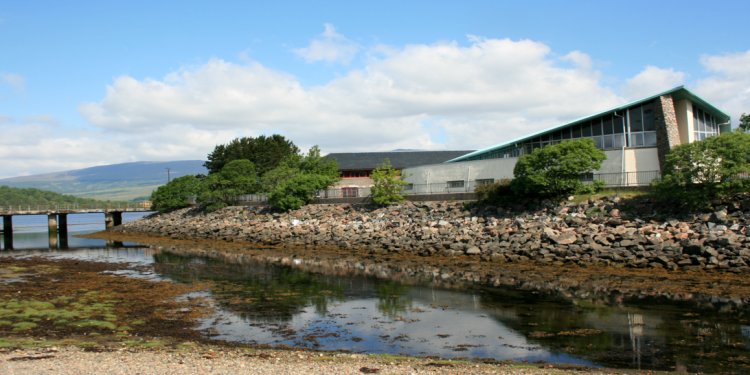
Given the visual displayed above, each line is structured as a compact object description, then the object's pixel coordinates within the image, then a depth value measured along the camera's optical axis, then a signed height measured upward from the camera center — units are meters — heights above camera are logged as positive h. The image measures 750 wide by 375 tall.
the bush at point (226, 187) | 65.62 +1.24
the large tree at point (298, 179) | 55.97 +1.62
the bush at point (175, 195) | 71.75 +0.65
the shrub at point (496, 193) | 41.09 -0.51
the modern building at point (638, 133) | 40.41 +3.70
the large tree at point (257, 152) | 83.75 +6.90
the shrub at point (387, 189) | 49.31 +0.17
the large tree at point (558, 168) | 37.75 +1.03
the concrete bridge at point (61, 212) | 72.00 -1.13
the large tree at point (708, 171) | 30.14 +0.30
